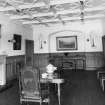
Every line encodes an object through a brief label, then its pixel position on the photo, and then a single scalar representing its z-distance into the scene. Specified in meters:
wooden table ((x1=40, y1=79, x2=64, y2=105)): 3.06
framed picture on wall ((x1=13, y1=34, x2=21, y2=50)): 6.45
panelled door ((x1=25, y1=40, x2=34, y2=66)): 8.14
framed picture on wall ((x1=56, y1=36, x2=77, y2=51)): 8.73
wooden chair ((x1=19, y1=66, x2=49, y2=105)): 2.72
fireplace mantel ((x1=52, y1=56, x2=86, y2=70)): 8.26
